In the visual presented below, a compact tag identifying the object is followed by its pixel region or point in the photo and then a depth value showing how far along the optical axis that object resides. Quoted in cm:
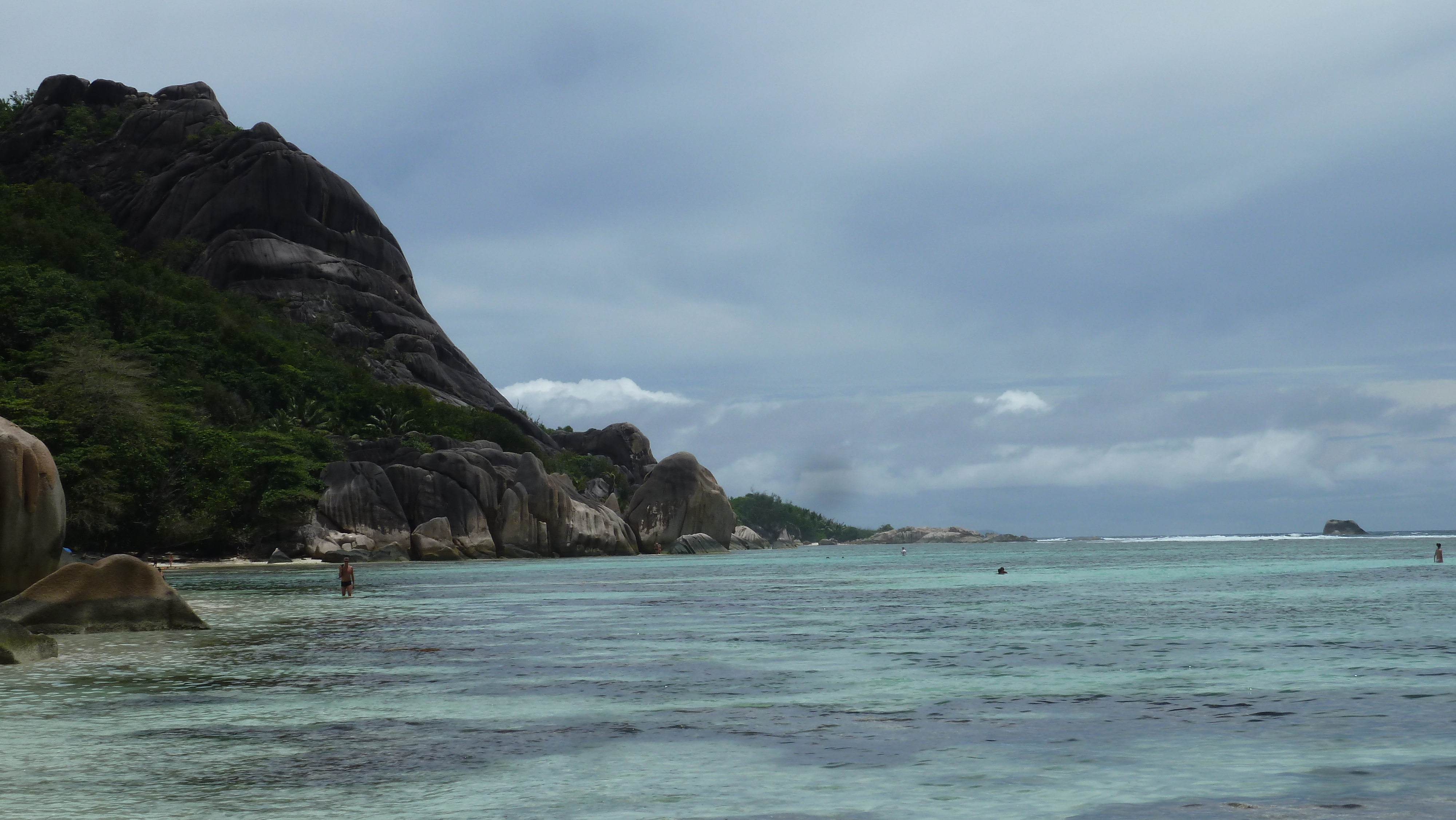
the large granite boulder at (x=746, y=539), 12712
